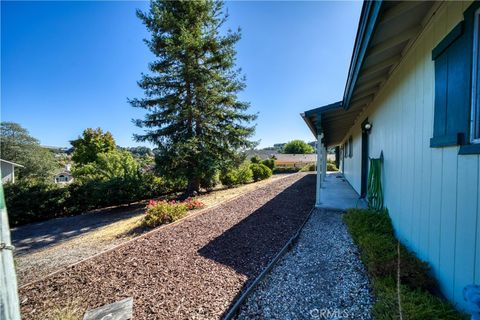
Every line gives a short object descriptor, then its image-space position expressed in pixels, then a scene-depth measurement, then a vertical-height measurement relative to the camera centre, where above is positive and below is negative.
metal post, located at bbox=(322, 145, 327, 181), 11.06 -0.64
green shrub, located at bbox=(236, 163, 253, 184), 14.77 -1.72
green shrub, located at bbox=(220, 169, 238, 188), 13.84 -1.85
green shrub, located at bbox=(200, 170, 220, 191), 10.53 -1.48
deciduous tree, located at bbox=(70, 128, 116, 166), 28.09 +1.54
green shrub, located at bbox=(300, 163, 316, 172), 25.04 -2.27
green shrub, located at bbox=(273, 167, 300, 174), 29.67 -2.84
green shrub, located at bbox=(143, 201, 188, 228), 5.56 -1.69
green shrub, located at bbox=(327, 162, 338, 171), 24.20 -2.16
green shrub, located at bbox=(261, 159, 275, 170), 27.82 -1.60
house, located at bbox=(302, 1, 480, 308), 1.68 +0.27
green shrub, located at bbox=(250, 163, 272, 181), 17.11 -1.72
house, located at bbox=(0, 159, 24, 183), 21.52 -1.11
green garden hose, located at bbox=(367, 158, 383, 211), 4.59 -0.87
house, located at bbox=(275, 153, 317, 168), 38.36 -1.80
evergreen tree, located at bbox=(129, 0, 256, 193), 9.84 +3.28
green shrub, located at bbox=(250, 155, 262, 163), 27.67 -1.04
